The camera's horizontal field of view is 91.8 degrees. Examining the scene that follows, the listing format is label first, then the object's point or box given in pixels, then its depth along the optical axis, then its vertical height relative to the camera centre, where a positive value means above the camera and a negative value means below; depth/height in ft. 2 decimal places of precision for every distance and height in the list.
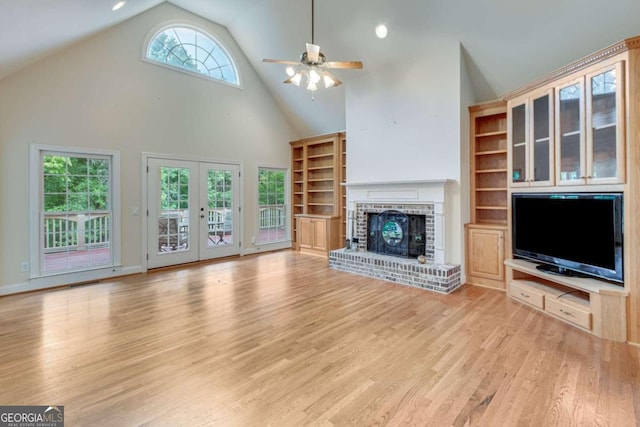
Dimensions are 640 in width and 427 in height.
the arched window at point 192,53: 18.88 +10.32
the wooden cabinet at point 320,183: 23.18 +2.29
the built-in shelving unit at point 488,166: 15.57 +2.28
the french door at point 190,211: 18.86 +0.00
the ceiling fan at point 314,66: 11.69 +5.74
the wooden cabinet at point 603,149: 9.21 +2.01
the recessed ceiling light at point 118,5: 13.26 +8.98
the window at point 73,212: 15.02 -0.03
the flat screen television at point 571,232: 9.73 -0.79
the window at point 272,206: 24.73 +0.41
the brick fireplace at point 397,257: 14.85 -1.44
